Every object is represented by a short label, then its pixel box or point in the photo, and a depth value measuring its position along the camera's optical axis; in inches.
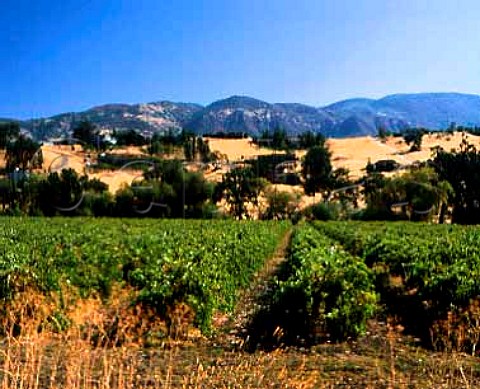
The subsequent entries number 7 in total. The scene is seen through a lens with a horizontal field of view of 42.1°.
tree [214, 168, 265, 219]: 3654.0
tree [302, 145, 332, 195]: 4510.3
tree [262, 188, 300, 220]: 3595.0
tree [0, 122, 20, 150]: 5446.9
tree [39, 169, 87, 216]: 3408.0
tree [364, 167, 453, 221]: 3211.1
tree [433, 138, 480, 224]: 3312.0
